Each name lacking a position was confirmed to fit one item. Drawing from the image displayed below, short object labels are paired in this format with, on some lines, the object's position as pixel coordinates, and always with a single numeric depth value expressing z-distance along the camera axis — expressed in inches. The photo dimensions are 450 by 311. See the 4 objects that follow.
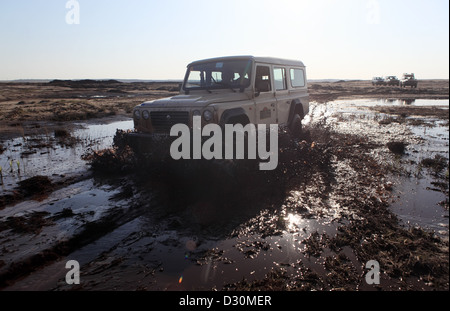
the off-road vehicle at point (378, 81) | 2022.4
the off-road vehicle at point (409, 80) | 1560.0
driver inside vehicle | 241.4
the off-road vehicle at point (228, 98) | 199.0
